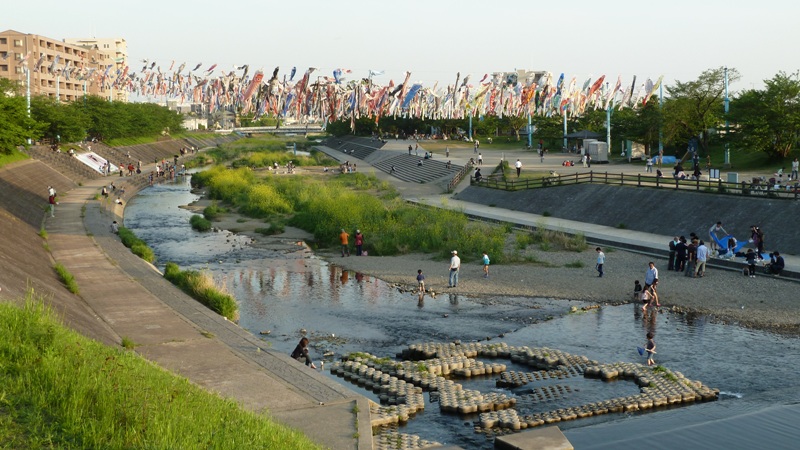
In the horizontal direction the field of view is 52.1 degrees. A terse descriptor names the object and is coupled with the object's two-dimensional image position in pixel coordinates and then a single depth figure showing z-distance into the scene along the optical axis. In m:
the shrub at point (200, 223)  47.47
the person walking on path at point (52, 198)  46.75
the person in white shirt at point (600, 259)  28.91
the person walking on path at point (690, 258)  28.38
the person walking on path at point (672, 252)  29.34
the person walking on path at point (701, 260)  27.81
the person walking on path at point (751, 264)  27.56
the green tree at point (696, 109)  58.69
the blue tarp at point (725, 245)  30.03
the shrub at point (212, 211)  52.79
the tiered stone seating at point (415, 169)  67.44
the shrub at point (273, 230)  44.97
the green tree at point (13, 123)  51.17
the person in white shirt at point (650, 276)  24.50
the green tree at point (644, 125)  61.59
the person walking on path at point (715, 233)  30.99
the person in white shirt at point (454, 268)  28.09
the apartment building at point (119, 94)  165.65
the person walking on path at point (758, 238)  29.90
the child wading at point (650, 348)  19.63
